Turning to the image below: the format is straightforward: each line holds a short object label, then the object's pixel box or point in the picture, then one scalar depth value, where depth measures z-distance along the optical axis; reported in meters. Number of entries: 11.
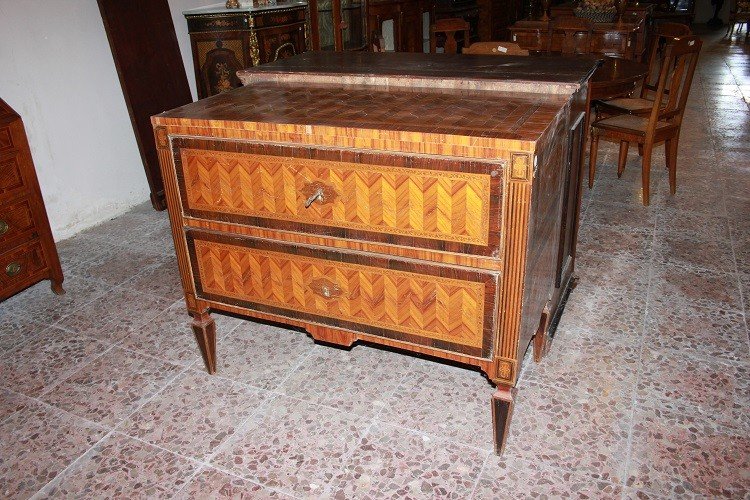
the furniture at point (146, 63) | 3.79
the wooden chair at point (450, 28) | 4.20
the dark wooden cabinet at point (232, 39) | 4.14
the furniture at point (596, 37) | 5.02
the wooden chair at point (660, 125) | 3.48
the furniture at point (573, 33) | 4.45
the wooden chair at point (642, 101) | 4.06
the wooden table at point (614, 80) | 3.39
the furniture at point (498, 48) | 3.53
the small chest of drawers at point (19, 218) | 2.70
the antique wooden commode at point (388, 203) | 1.61
